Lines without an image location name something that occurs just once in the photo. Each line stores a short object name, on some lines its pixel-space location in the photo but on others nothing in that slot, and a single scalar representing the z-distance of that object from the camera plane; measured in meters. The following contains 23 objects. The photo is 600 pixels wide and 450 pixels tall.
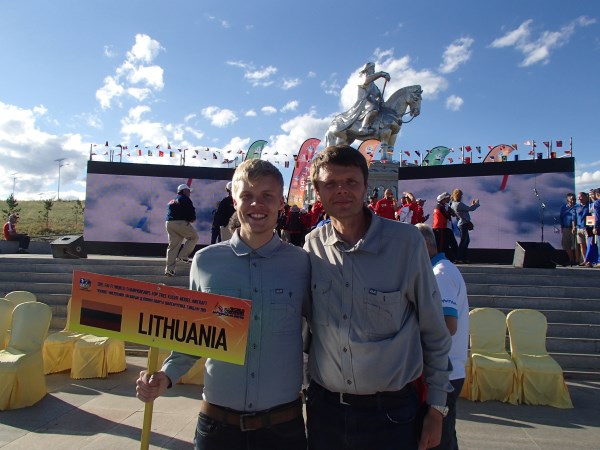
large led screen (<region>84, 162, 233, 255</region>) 16.33
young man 1.75
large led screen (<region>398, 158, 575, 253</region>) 14.20
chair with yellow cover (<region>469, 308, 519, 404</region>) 4.99
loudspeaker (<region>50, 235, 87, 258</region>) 11.02
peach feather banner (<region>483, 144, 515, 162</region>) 24.22
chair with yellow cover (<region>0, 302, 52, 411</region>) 4.35
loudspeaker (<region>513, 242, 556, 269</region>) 9.41
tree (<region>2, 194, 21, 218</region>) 34.84
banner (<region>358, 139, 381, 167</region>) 20.04
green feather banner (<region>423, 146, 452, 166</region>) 30.92
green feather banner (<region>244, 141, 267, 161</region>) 25.08
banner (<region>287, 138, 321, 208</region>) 24.88
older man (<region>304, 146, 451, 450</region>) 1.69
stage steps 6.57
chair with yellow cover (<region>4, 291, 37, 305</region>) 6.05
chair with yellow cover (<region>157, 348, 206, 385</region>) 5.24
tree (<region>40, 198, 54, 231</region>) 36.16
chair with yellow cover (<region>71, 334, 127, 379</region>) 5.41
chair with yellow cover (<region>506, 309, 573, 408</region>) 4.93
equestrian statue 20.41
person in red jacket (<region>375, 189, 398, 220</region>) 9.38
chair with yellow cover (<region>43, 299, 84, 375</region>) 5.59
